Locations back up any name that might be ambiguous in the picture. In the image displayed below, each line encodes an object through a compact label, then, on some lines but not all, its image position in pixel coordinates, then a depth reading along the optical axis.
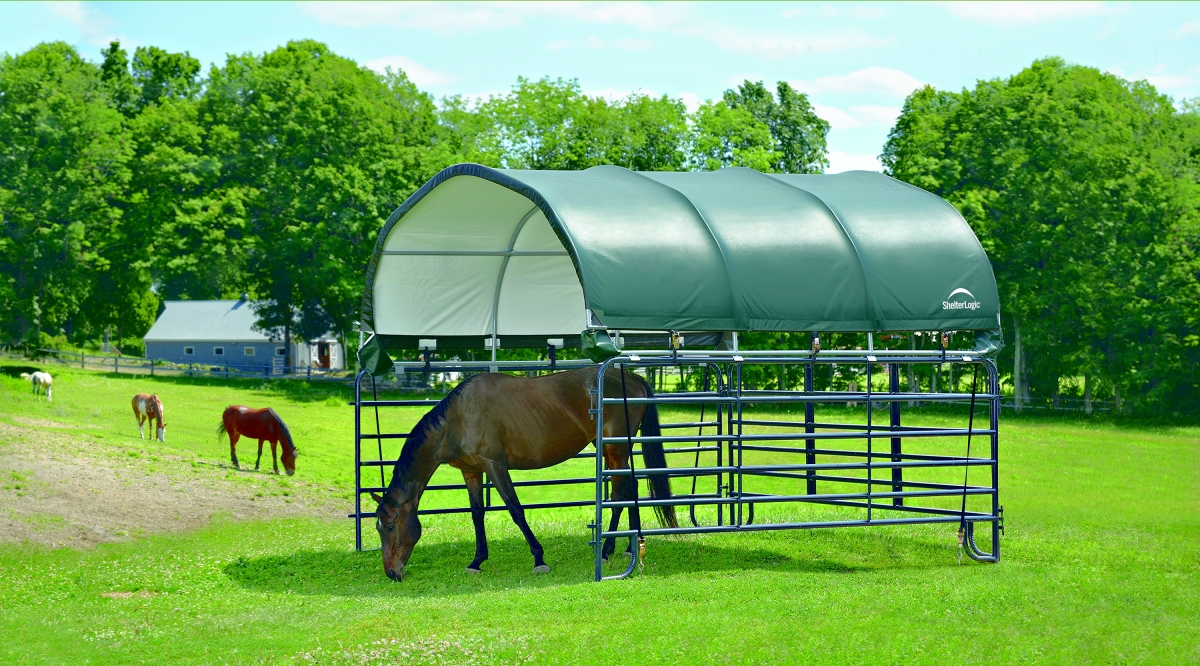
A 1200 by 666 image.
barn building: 69.50
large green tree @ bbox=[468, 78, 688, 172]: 52.00
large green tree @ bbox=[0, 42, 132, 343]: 56.12
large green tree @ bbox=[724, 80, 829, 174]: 67.31
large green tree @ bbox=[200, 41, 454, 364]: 51.41
